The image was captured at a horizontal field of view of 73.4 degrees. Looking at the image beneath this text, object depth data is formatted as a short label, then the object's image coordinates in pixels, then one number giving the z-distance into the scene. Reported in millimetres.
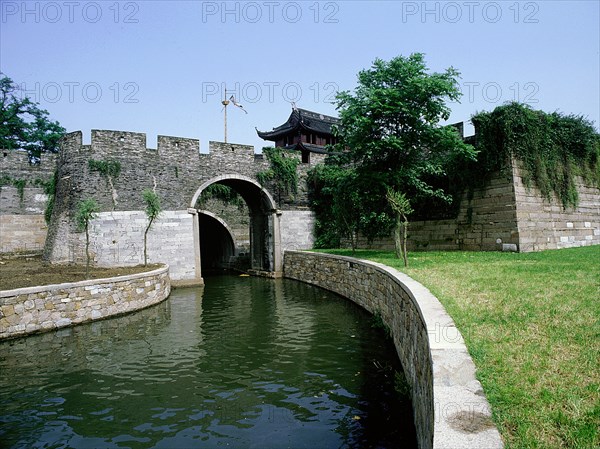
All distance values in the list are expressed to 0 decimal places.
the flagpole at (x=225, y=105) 27962
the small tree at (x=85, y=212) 11562
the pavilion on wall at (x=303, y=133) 30058
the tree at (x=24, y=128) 25906
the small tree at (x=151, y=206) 13422
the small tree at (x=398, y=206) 9180
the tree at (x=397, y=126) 10547
